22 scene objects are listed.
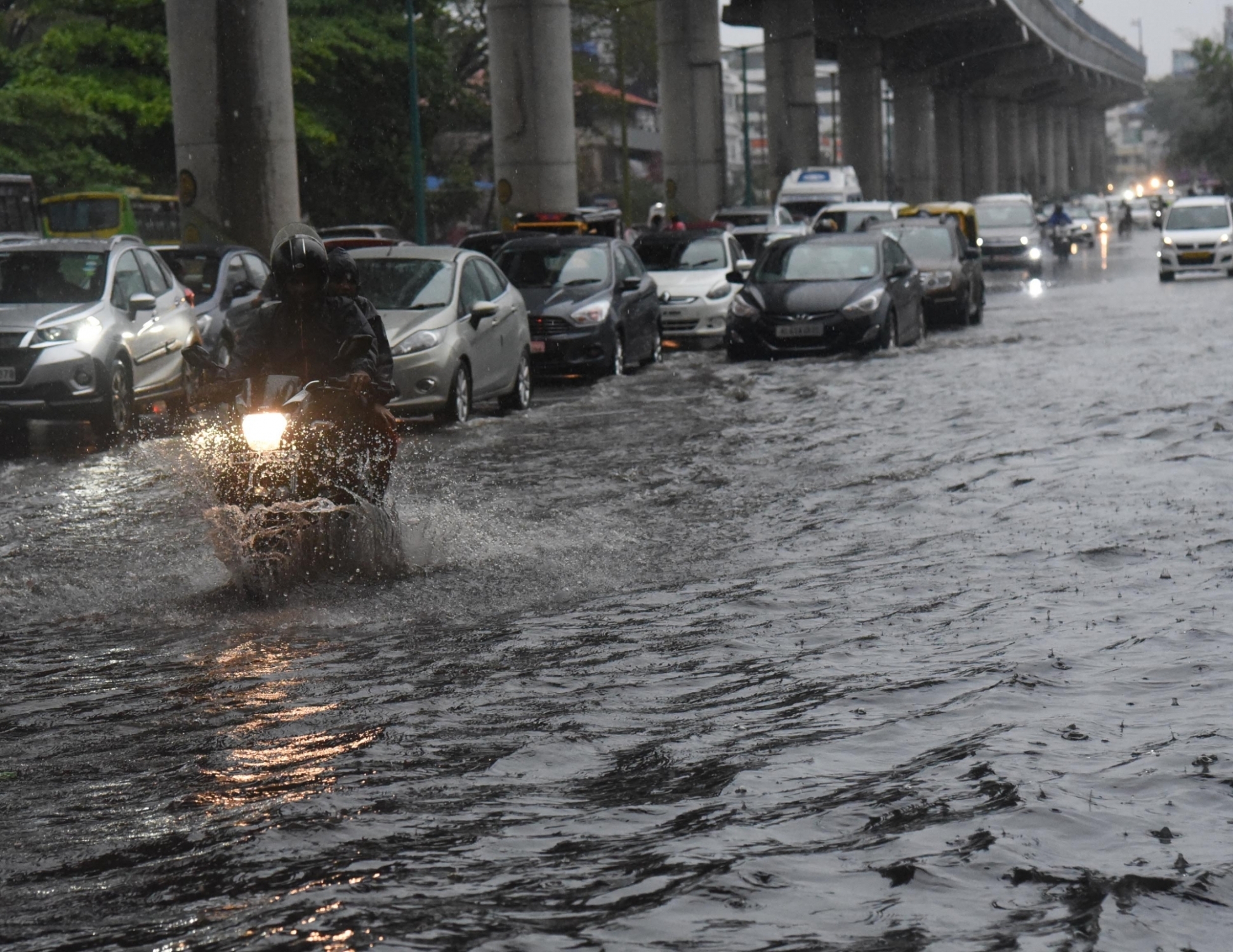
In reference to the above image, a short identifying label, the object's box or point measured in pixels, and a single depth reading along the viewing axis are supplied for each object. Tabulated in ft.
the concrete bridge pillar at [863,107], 241.35
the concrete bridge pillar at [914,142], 277.03
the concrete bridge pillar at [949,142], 318.04
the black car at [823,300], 76.23
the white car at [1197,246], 132.16
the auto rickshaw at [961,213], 137.69
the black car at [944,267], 94.99
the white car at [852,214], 129.39
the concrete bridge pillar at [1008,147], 370.73
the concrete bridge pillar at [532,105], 126.00
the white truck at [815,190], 166.61
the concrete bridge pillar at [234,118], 87.56
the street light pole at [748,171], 236.43
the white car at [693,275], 90.22
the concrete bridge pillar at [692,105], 188.24
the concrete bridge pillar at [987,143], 340.80
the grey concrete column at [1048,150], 437.58
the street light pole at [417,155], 138.62
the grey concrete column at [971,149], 338.75
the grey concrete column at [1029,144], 409.69
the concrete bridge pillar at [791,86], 211.20
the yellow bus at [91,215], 132.57
